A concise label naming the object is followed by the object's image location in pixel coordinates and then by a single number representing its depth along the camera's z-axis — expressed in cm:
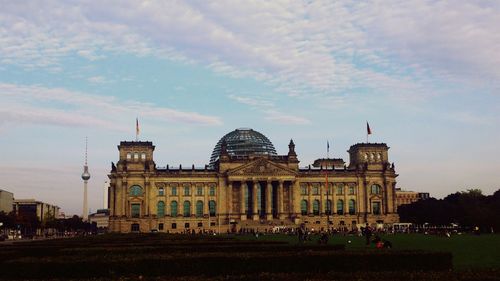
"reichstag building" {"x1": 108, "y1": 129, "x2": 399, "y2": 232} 16075
